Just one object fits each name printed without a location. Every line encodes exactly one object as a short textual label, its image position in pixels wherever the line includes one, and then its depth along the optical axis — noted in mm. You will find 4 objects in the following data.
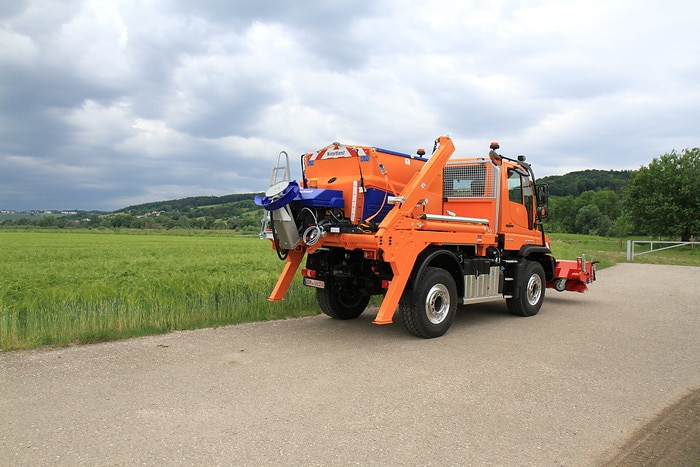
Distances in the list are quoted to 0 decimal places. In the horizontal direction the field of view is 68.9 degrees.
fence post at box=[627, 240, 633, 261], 26141
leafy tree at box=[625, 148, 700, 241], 38750
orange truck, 7176
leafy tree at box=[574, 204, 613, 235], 81000
